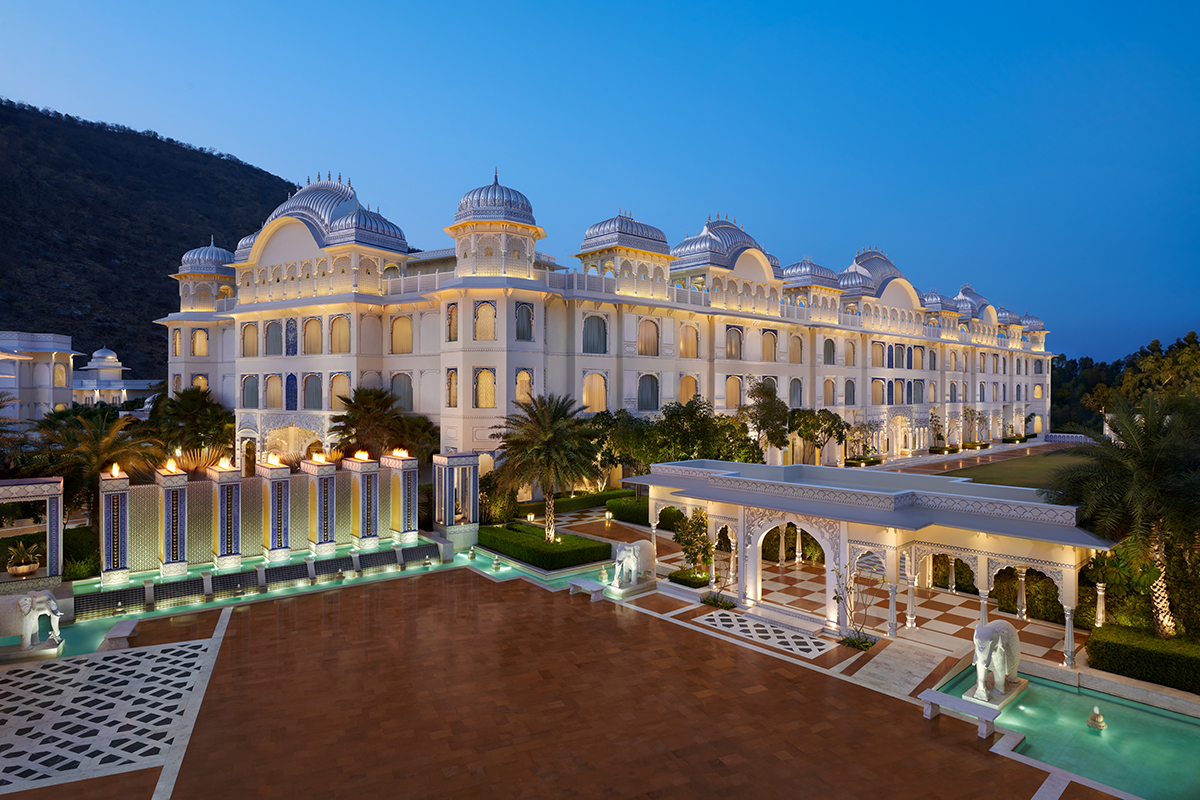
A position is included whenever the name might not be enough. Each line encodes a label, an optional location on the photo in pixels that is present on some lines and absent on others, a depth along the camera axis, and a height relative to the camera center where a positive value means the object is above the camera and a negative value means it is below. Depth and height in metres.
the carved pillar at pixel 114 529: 15.08 -3.11
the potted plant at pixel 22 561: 14.90 -3.89
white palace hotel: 26.22 +3.66
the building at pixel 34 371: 40.22 +1.59
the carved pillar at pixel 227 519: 16.56 -3.17
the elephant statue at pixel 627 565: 15.62 -4.06
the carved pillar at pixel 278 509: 17.50 -3.06
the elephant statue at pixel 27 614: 11.96 -4.17
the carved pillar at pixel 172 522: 15.82 -3.11
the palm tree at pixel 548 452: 19.08 -1.67
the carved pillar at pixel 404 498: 19.11 -3.00
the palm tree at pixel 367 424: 25.66 -1.10
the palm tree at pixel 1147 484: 10.45 -1.47
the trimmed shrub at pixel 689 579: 15.65 -4.45
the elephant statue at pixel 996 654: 9.88 -4.00
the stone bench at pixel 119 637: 12.21 -4.62
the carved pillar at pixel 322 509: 17.95 -3.16
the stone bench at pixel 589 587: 15.32 -4.60
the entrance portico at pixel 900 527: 11.27 -2.49
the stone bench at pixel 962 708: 8.94 -4.45
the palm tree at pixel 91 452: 16.95 -1.49
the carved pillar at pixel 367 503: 18.59 -3.06
